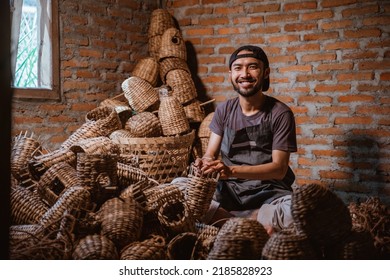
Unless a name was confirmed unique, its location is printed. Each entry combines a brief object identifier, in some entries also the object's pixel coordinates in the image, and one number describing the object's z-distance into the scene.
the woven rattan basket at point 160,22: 5.05
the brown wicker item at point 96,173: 2.65
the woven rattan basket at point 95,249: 2.07
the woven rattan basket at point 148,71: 4.84
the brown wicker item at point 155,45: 5.08
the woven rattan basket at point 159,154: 3.95
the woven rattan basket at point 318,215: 2.02
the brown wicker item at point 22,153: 3.17
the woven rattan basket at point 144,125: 4.09
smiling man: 2.90
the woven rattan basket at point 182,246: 2.31
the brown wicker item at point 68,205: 2.44
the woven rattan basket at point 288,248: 1.97
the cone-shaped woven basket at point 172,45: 4.89
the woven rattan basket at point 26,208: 2.76
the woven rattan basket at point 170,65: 4.84
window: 4.18
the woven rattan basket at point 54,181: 2.83
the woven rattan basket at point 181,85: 4.70
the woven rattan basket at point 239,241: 2.07
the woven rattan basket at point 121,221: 2.32
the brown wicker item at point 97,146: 3.40
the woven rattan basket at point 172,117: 4.26
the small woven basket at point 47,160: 3.17
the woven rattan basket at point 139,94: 4.47
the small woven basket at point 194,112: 4.70
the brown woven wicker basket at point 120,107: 4.43
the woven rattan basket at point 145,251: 2.18
